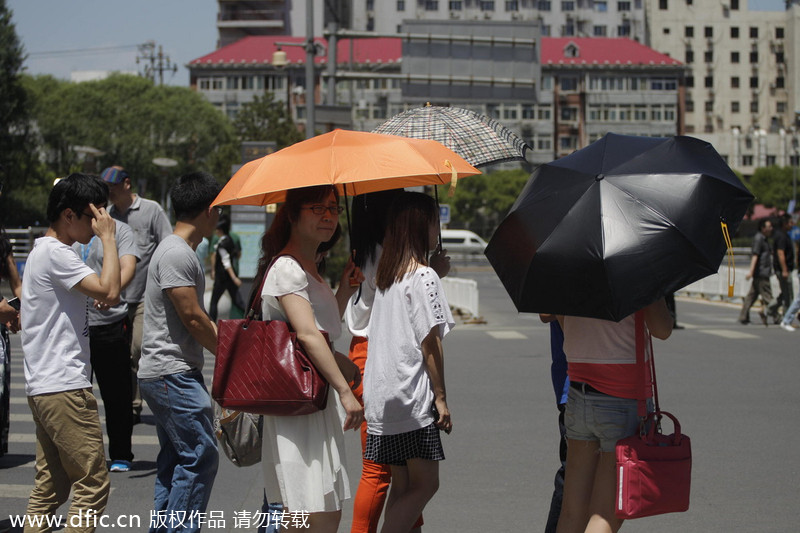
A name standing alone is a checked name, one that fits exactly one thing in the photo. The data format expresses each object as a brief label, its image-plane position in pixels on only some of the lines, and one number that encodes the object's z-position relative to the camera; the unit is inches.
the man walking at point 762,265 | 725.9
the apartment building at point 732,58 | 4069.9
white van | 2942.9
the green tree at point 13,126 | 1941.4
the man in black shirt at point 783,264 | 729.0
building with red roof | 3666.3
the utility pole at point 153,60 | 3189.0
